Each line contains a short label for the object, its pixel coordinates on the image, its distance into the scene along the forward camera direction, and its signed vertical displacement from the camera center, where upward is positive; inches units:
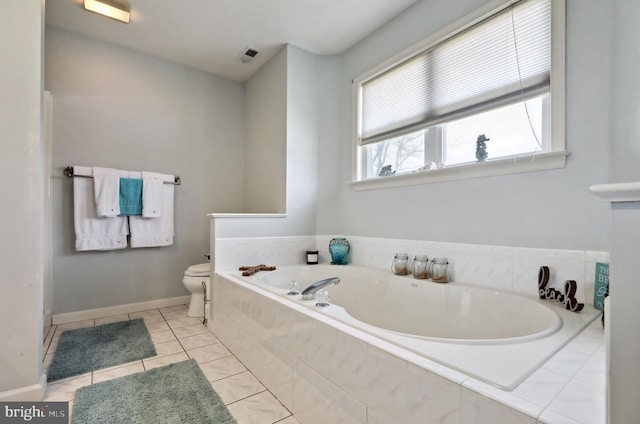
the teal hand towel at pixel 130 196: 106.9 +4.0
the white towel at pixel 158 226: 110.3 -7.6
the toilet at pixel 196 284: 105.7 -28.0
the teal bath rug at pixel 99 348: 71.0 -39.4
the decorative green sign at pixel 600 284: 49.3 -12.7
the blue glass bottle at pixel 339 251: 101.0 -14.7
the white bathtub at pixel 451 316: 33.7 -19.5
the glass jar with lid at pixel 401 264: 80.7 -15.5
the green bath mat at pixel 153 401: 52.9 -38.7
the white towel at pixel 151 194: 110.4 +4.9
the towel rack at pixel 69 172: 99.1 +11.7
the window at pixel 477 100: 59.7 +27.5
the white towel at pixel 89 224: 99.3 -6.1
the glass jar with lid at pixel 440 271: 71.7 -15.4
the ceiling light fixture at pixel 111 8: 87.4 +61.2
